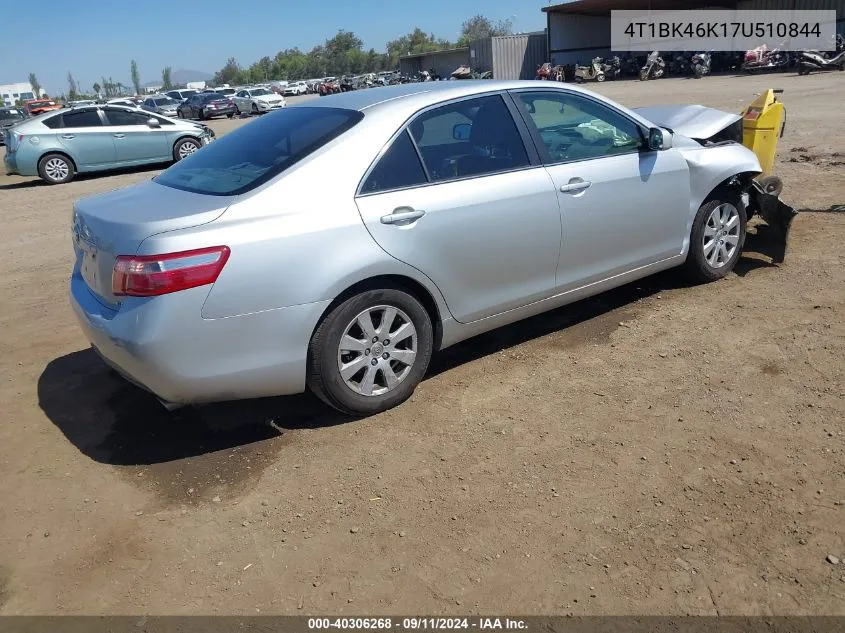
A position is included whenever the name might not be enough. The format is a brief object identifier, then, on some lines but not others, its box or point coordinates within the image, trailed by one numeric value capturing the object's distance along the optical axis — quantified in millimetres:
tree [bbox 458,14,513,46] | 115969
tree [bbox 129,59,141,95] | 167875
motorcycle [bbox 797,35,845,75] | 29234
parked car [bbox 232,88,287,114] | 39406
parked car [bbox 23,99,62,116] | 38681
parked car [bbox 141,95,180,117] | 41062
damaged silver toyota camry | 3287
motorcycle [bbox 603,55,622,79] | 42031
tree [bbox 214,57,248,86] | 143000
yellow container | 6625
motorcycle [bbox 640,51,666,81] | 38000
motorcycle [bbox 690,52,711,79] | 34656
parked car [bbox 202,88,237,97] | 41047
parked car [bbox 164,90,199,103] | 45488
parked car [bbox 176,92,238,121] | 35969
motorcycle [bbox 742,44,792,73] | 31938
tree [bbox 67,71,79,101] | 129925
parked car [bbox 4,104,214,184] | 14234
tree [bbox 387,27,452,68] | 114812
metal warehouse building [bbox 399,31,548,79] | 48219
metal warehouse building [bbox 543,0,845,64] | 42906
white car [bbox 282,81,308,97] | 69188
